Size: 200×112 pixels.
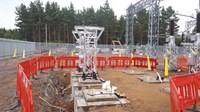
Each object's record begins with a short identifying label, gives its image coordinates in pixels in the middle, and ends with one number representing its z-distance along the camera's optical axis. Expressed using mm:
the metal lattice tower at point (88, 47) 11844
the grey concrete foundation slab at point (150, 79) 12086
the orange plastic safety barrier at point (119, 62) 18766
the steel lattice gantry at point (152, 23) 35469
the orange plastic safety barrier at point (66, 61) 17553
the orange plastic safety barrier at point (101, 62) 18188
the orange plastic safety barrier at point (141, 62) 18305
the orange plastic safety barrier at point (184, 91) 4912
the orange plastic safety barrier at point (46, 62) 15627
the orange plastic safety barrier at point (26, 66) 10102
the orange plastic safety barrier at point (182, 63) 17750
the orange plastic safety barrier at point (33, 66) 12080
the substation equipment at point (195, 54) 11320
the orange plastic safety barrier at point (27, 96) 4626
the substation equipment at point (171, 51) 17088
